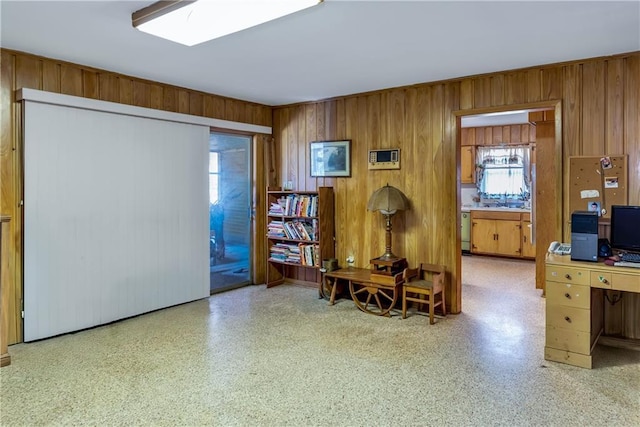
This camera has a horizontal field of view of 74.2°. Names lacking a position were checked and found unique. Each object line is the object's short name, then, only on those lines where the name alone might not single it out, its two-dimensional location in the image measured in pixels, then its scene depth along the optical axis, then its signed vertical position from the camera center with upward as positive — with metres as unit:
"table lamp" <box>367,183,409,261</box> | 4.31 +0.02
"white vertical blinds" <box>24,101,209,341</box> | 3.50 -0.09
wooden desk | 2.86 -0.68
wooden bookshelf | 5.00 -0.32
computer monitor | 3.08 -0.17
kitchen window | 7.68 +0.62
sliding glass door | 5.11 -0.04
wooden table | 4.20 -0.86
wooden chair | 3.95 -0.76
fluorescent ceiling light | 2.36 +1.14
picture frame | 4.99 +0.58
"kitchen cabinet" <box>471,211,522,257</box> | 7.12 -0.47
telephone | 3.30 -0.35
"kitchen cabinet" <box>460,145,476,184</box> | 7.92 +0.79
